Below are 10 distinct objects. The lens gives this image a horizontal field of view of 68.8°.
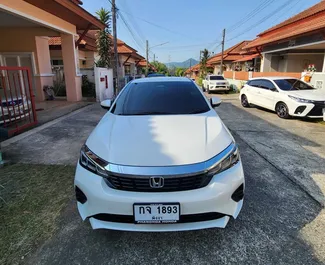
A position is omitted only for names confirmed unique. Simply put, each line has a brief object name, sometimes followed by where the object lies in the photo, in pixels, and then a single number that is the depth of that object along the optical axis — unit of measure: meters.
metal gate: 5.54
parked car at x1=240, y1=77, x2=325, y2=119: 7.36
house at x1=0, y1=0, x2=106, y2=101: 10.18
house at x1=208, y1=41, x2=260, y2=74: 23.83
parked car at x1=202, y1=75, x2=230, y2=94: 17.80
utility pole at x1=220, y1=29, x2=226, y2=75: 26.56
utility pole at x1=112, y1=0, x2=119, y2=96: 13.37
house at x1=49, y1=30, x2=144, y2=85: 15.09
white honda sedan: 1.93
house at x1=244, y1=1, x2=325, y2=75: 11.94
